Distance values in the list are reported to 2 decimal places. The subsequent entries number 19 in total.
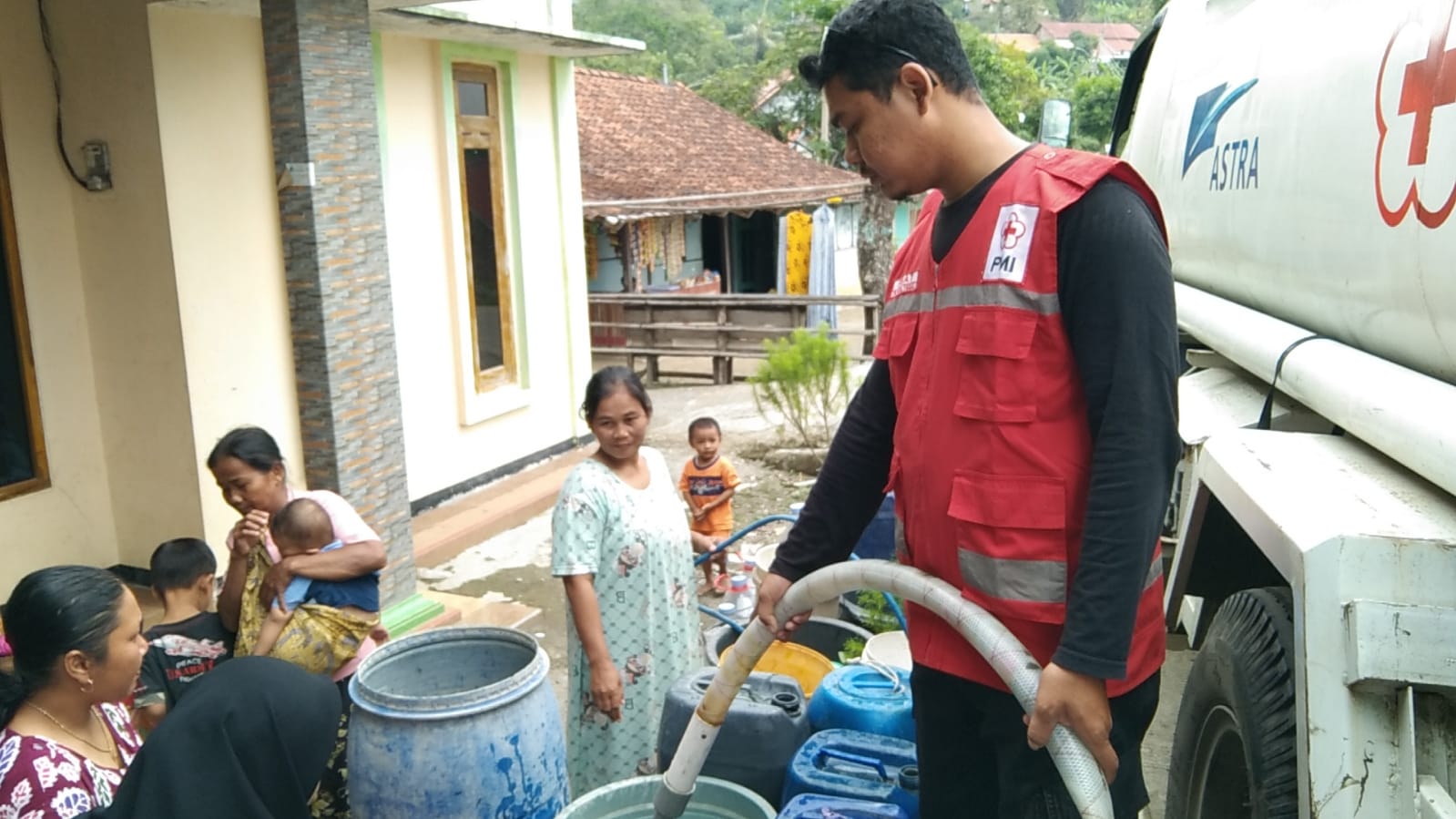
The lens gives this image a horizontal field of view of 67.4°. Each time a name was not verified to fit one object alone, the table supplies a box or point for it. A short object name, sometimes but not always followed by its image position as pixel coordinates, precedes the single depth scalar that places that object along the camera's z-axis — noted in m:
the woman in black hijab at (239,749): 2.02
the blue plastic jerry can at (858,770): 2.45
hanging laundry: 18.70
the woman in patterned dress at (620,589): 2.92
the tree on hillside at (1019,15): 64.44
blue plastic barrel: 2.68
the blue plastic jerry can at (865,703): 2.85
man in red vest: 1.57
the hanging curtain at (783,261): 18.09
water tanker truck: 1.61
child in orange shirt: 6.06
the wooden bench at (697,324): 13.91
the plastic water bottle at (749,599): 5.28
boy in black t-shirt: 3.11
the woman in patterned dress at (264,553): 3.08
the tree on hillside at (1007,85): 22.06
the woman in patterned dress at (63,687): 2.10
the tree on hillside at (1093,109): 24.98
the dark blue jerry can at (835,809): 2.33
